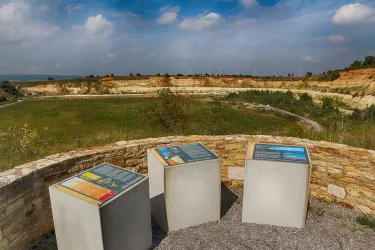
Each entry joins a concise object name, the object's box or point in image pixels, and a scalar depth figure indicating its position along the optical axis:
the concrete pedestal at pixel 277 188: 3.94
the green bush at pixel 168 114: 9.84
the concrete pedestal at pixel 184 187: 3.84
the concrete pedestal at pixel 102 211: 2.92
